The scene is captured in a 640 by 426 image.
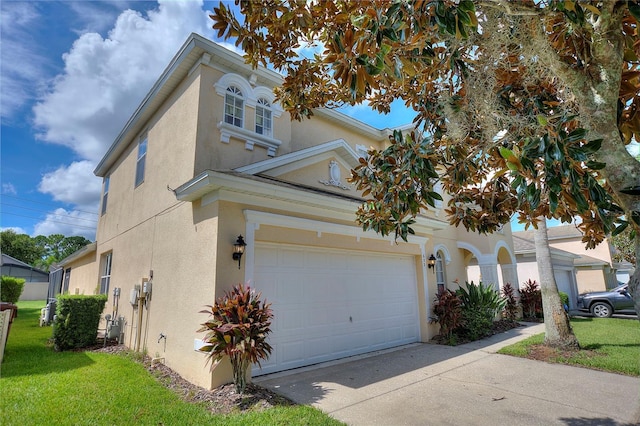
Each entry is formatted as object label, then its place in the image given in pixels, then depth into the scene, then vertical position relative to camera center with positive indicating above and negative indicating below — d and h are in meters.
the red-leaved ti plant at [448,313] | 9.70 -0.88
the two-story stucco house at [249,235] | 6.45 +1.19
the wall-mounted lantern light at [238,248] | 6.12 +0.71
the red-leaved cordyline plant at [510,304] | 13.79 -0.88
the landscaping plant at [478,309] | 10.14 -0.82
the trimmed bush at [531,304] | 14.70 -0.96
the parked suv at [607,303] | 15.87 -1.06
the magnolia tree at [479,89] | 2.57 +2.00
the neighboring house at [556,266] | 18.28 +0.88
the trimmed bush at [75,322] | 8.88 -0.85
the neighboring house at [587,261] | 24.80 +1.43
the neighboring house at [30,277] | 38.35 +1.71
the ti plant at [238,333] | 5.28 -0.73
